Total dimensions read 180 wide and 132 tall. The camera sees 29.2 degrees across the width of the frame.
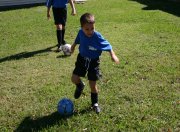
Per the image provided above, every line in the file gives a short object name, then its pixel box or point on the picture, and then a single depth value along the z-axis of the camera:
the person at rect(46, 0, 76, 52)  9.90
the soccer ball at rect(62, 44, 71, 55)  9.28
